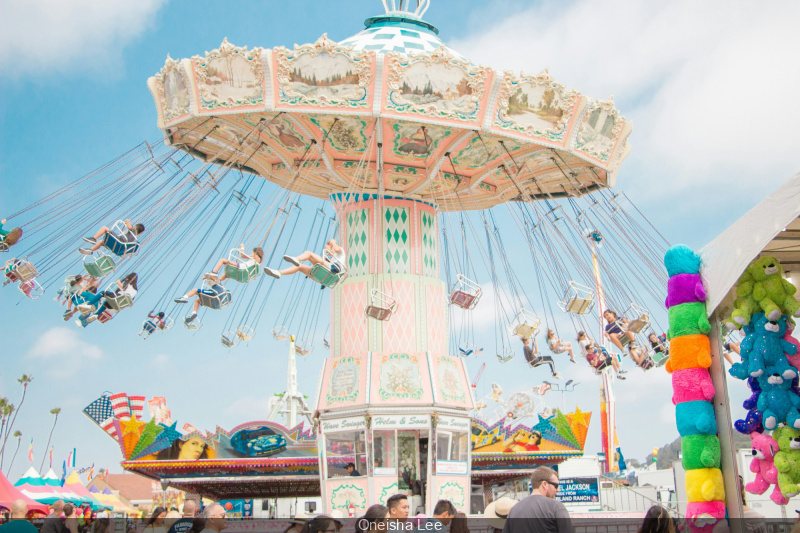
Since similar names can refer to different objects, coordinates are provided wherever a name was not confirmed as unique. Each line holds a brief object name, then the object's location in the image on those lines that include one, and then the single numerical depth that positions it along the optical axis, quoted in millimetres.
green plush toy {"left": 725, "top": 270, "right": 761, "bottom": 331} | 8117
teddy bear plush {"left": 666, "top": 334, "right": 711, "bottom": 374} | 8516
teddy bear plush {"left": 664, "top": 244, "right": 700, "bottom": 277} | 8719
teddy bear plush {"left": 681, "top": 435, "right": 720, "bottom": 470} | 8289
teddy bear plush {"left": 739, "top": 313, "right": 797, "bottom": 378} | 7914
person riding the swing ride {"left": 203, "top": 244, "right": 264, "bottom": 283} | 13578
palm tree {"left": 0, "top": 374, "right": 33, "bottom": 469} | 54756
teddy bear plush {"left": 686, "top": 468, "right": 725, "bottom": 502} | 8227
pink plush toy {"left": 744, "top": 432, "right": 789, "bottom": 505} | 7957
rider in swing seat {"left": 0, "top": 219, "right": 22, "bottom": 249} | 14320
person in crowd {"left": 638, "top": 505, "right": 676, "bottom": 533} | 4523
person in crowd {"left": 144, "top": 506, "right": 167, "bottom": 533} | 6788
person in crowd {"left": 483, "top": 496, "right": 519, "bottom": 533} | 6289
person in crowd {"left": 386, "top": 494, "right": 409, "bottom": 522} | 5191
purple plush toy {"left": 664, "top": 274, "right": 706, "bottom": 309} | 8547
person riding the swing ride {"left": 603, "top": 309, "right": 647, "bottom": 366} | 15914
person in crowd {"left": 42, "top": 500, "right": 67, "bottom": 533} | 6613
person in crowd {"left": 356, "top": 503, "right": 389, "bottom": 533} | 4973
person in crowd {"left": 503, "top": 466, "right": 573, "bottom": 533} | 4703
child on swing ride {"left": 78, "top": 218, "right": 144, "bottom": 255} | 14070
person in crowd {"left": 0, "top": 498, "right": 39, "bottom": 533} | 5438
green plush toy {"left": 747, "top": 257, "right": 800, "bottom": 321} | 7883
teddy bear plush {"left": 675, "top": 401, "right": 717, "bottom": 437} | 8336
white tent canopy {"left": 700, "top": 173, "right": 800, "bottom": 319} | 7195
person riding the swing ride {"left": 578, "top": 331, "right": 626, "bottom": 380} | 16891
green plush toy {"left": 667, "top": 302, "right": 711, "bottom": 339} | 8484
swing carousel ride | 14328
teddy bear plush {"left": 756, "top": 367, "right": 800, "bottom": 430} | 7797
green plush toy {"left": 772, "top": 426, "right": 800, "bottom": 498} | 7605
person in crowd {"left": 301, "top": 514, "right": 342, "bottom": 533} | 4992
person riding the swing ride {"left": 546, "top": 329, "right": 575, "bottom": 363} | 17891
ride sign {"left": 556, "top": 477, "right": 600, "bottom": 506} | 24156
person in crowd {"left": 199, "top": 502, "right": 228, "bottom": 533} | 5473
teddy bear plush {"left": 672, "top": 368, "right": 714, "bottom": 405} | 8433
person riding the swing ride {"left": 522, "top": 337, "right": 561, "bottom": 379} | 17016
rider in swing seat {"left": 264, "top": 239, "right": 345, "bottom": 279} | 13047
